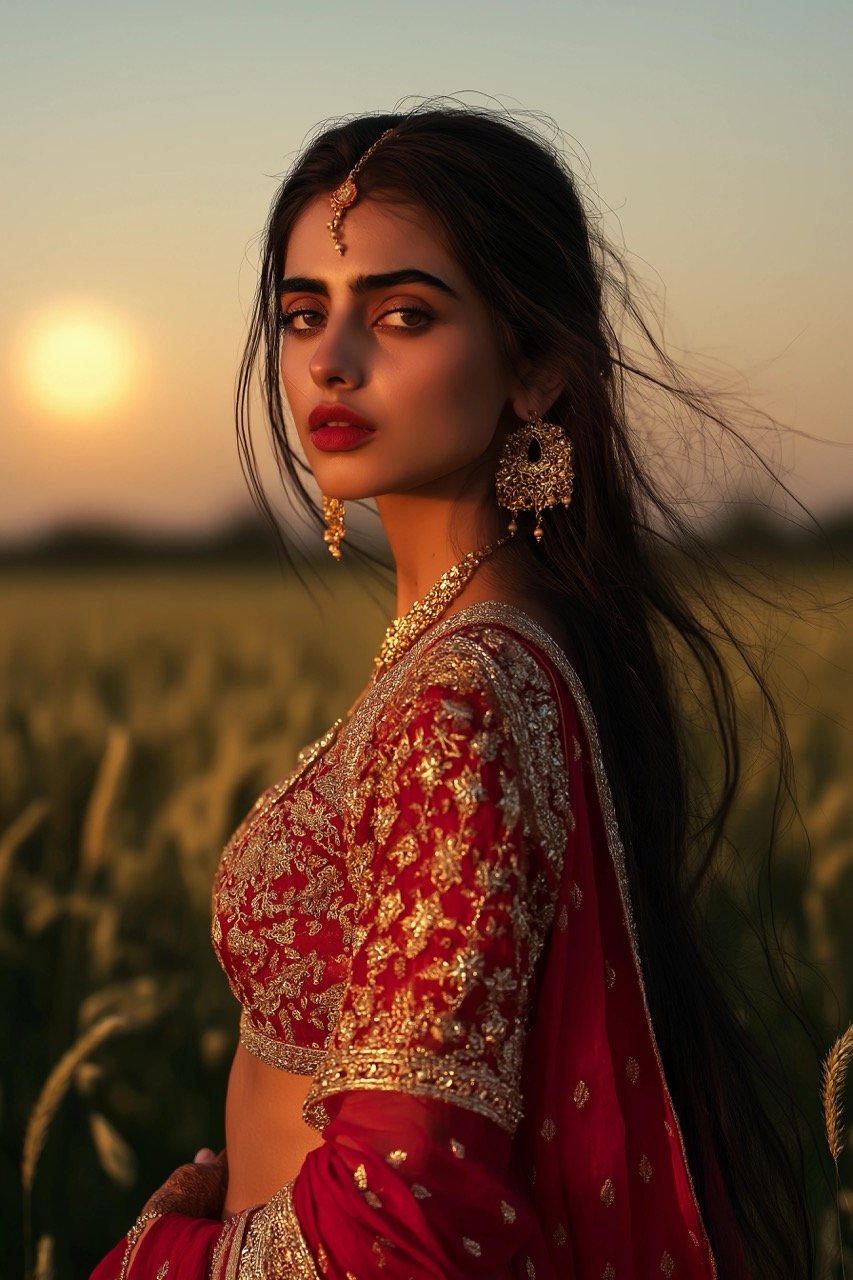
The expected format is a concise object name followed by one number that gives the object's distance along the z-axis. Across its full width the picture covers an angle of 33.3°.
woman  1.28
